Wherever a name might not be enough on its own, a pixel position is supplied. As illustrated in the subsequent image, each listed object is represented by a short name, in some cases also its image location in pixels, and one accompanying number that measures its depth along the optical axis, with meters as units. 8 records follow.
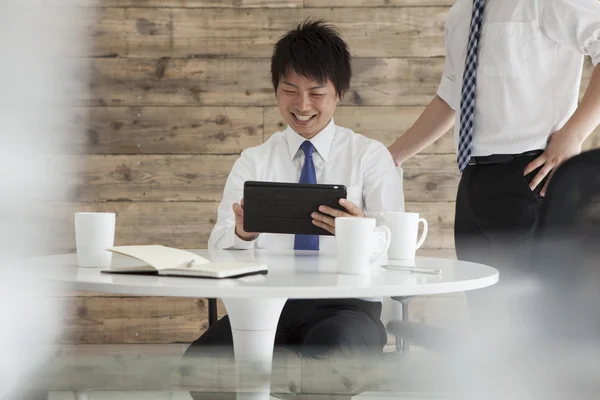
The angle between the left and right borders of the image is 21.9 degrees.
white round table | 2.85
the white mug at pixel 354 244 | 3.11
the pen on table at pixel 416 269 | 3.14
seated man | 3.90
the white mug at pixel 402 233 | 3.39
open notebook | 2.98
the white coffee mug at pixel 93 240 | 3.18
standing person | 3.78
